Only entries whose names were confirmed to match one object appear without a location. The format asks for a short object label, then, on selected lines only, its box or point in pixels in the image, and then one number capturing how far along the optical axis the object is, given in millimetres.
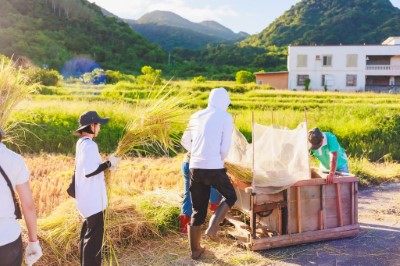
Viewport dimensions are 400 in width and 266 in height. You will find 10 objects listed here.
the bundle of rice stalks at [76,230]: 4191
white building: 39625
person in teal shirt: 4836
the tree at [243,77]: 41281
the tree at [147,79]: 33438
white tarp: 4684
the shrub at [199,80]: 39338
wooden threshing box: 4516
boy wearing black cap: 3400
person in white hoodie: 4059
